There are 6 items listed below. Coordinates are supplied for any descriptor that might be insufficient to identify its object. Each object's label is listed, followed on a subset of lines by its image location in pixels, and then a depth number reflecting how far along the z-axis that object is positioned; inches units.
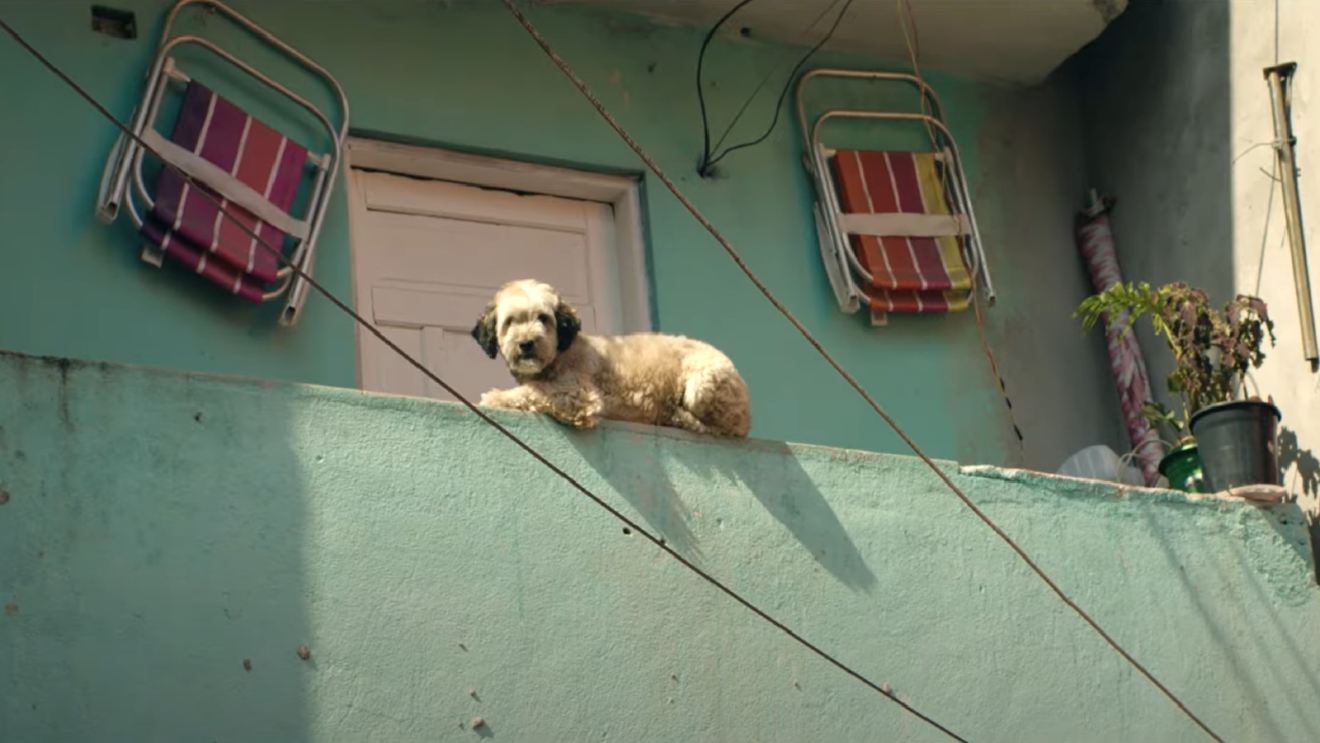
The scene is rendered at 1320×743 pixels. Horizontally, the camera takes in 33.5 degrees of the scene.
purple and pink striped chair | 323.0
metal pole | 353.1
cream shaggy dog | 291.6
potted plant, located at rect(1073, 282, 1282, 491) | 339.6
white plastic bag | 371.9
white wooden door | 349.7
